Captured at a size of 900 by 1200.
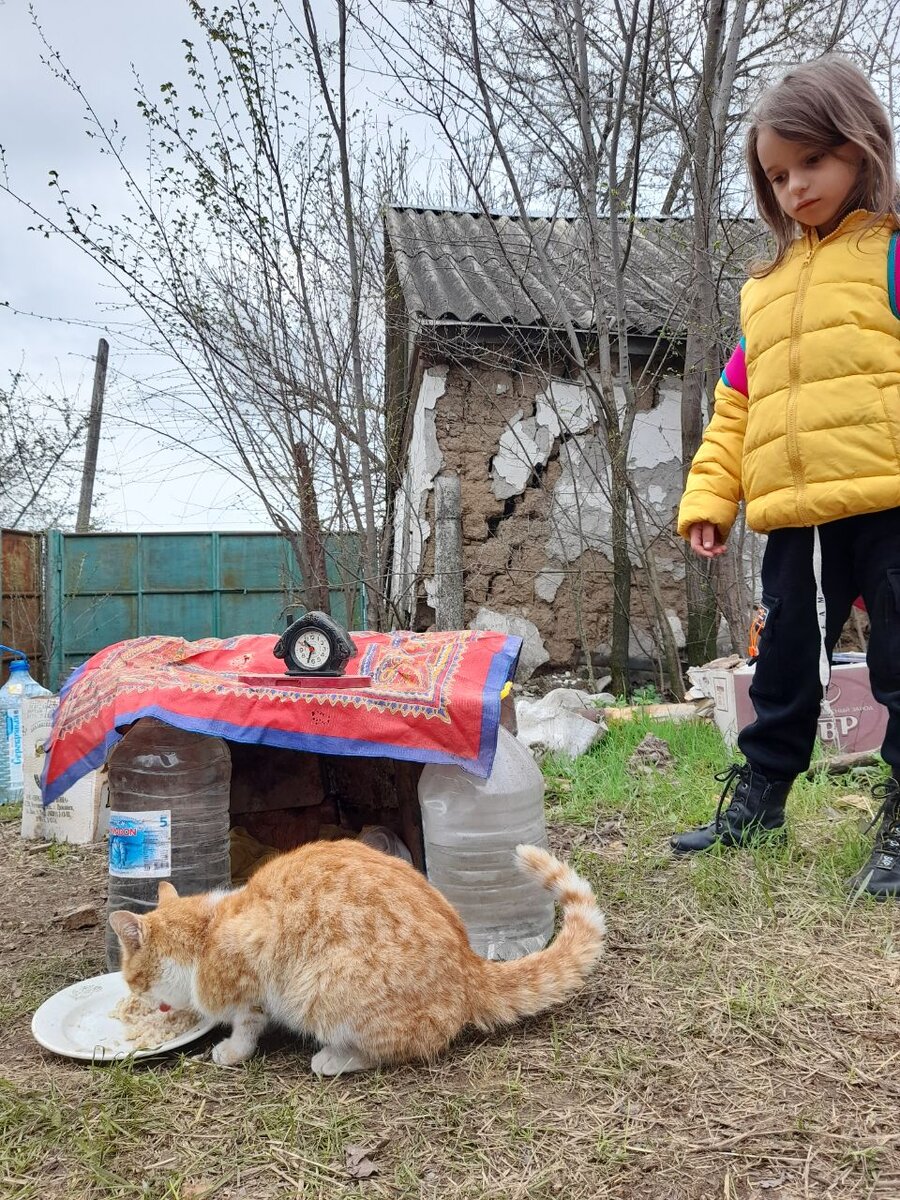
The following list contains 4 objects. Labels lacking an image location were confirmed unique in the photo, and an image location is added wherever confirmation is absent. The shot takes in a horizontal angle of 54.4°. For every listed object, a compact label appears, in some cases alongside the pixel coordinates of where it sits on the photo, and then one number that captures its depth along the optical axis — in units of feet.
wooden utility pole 51.52
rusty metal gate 32.19
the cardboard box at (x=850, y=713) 13.51
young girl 7.63
